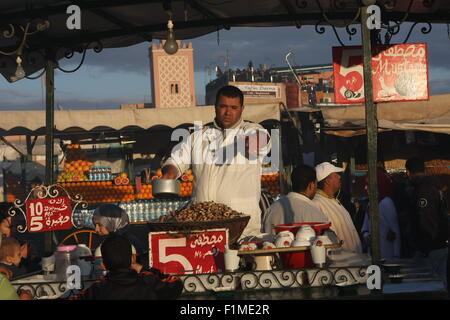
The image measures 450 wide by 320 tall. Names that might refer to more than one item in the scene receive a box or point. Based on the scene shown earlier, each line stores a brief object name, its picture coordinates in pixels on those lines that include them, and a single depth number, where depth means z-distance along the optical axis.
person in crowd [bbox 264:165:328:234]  11.84
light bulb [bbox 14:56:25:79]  13.74
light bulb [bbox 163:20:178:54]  12.59
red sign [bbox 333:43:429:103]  12.06
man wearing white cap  12.18
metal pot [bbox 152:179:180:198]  9.68
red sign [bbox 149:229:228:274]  9.23
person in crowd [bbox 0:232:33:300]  7.86
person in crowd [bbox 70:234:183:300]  7.46
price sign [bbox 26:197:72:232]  13.99
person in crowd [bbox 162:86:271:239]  10.93
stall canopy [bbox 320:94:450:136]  30.34
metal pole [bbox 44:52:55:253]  14.85
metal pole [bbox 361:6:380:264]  9.90
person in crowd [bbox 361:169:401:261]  15.11
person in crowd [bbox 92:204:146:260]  14.43
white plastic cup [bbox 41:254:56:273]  10.75
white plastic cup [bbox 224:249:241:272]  9.05
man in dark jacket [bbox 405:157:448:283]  14.43
